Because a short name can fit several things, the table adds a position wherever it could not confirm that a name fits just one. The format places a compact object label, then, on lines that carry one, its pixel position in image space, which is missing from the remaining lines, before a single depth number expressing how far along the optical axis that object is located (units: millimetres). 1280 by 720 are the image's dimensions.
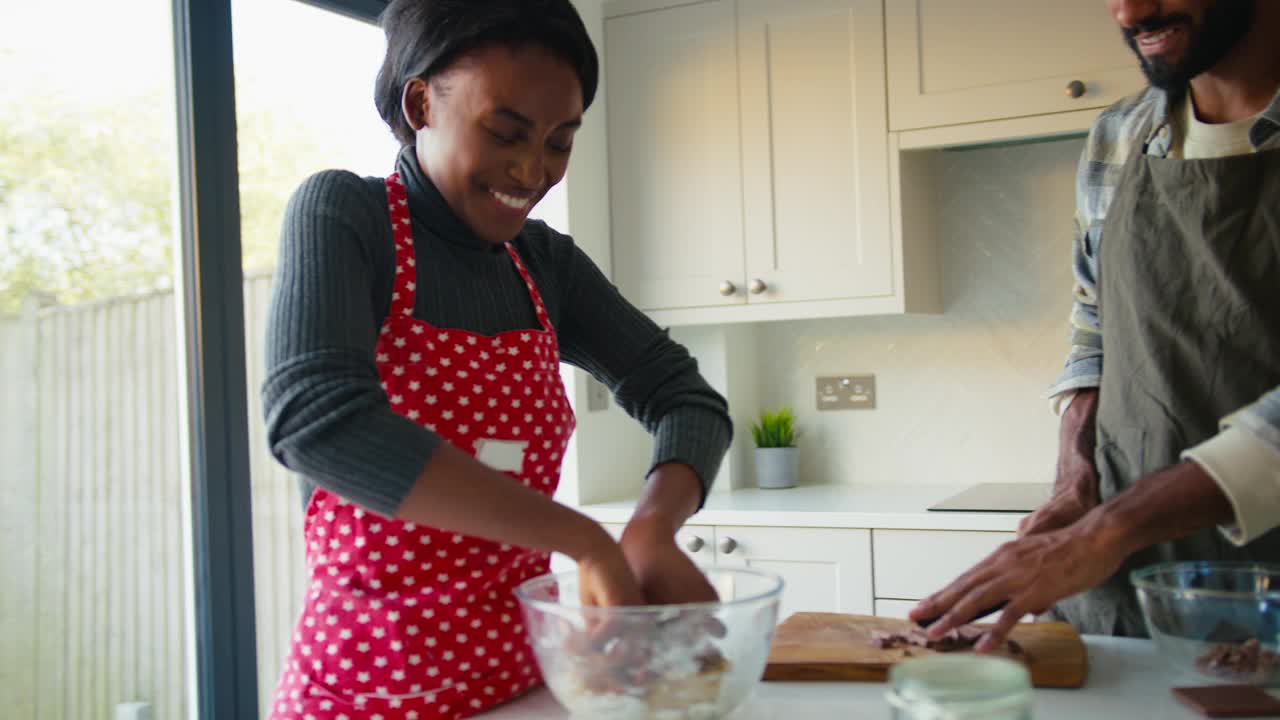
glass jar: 602
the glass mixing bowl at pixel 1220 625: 884
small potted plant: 2957
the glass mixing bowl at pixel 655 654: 778
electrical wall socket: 3010
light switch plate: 2855
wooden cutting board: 970
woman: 846
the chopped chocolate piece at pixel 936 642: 1028
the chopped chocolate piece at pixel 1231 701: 842
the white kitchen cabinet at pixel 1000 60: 2428
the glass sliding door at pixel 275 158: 2197
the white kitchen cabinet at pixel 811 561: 2432
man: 1209
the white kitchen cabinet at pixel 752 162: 2654
